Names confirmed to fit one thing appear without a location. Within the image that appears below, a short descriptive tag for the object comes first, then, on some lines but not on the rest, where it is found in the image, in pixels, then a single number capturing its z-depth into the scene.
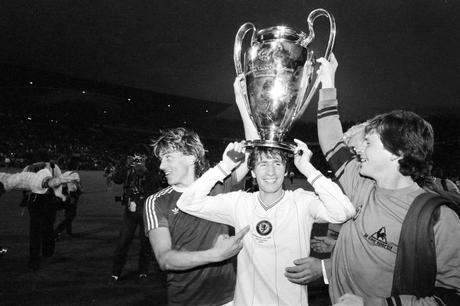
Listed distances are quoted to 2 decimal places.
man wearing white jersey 1.89
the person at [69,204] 7.07
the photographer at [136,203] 5.18
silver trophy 2.01
